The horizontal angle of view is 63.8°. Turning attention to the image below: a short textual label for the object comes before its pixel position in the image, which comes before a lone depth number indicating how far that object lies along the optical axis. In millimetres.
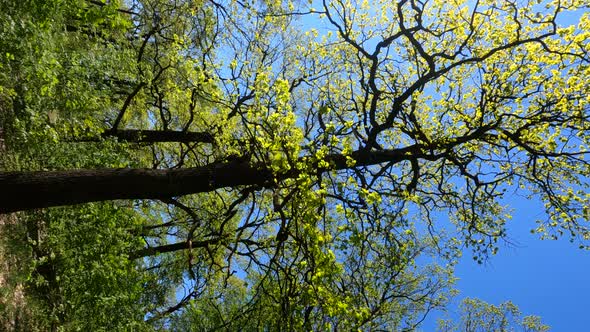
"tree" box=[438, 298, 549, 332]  17188
